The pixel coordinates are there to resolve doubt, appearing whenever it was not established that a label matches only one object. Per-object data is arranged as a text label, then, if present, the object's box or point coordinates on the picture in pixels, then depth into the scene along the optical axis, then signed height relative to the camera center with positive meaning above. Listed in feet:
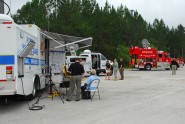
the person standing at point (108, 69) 59.35 -1.38
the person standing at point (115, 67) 58.30 -0.75
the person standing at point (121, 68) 57.97 -1.02
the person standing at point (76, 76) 30.11 -1.48
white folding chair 30.07 -2.78
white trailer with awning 23.46 +1.03
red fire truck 95.34 +1.97
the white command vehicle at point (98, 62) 70.10 +0.70
